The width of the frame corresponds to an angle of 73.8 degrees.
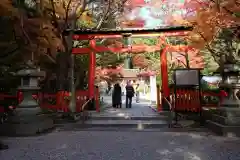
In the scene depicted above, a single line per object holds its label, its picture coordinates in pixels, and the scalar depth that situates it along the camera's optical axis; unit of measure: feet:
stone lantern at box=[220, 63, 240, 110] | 16.89
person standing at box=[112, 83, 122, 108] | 31.27
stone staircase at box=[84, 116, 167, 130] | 19.54
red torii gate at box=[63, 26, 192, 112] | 25.95
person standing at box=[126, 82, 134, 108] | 31.34
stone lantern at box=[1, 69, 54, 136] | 16.73
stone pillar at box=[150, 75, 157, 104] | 39.95
